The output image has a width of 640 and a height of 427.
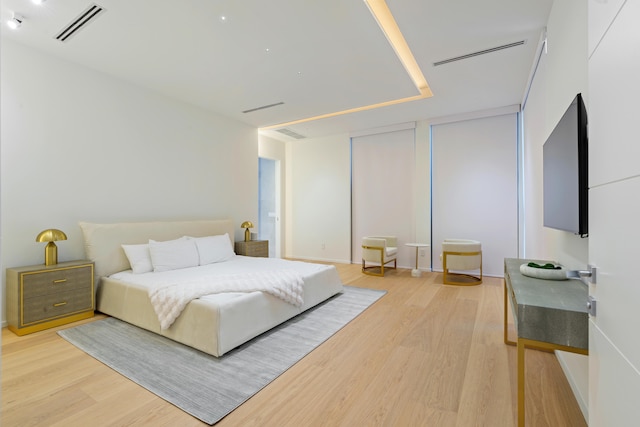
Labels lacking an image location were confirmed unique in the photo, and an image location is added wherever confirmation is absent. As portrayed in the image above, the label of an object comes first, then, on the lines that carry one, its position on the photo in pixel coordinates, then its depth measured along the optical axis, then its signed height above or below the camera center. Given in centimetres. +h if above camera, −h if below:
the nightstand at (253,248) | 495 -59
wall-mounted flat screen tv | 149 +24
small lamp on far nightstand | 506 -25
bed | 231 -73
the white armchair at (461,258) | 439 -66
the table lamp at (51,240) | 279 -25
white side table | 493 -97
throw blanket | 243 -67
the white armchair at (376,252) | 503 -68
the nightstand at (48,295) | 263 -78
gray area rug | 177 -110
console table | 128 -49
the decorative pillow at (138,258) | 332 -51
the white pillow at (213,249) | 390 -48
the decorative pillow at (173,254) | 343 -49
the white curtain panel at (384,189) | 560 +51
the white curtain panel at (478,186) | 475 +49
